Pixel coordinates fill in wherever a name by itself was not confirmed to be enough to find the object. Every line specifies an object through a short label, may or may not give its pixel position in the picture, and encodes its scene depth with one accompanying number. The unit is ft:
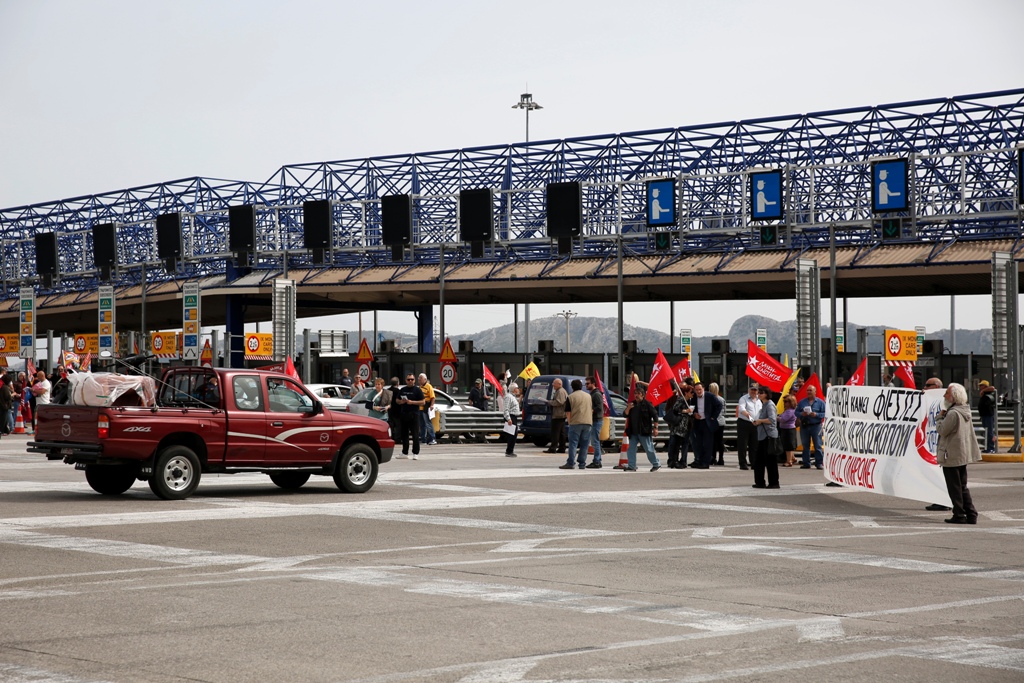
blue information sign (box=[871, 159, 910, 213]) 161.79
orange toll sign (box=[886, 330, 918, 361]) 137.29
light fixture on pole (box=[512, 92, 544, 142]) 255.62
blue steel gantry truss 190.90
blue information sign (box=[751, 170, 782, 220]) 172.45
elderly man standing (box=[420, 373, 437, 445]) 110.78
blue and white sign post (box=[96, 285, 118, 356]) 181.37
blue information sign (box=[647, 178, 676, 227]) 176.45
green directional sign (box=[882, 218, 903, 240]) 152.17
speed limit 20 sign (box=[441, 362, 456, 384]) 155.84
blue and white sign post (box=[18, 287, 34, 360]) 189.47
